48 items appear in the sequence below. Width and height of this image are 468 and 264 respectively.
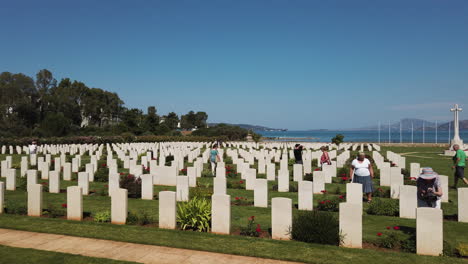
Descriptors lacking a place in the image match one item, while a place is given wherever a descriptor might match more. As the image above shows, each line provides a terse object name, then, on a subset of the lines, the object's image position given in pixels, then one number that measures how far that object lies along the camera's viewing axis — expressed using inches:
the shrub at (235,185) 587.8
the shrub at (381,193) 501.0
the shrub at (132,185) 499.8
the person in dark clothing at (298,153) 695.7
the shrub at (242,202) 457.0
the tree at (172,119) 4247.5
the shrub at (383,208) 398.0
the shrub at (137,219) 346.6
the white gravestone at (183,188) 458.9
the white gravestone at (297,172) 623.0
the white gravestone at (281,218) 301.7
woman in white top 447.8
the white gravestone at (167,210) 327.9
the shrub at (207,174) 713.8
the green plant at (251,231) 312.2
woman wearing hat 328.4
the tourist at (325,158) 650.2
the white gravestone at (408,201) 375.9
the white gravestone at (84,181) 508.7
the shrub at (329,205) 406.9
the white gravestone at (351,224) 278.8
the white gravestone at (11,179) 553.9
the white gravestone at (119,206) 344.8
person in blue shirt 722.2
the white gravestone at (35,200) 373.1
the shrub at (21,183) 561.6
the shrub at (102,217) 354.3
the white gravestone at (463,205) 352.8
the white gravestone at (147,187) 487.5
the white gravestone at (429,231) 262.5
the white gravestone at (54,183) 525.5
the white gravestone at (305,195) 405.1
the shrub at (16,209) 386.3
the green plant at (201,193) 461.7
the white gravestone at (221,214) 313.7
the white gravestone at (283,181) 540.3
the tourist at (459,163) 565.6
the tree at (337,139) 1628.9
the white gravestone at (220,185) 455.5
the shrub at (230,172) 724.0
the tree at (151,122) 2832.2
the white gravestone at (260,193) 435.5
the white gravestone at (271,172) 655.1
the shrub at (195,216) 328.2
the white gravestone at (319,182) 512.4
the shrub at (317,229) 285.1
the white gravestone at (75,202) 357.1
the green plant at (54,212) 370.6
